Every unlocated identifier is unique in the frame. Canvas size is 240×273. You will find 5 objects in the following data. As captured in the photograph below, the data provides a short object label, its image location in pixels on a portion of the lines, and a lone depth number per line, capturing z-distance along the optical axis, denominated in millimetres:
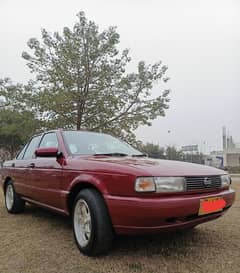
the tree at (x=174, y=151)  55634
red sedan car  2920
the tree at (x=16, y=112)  14062
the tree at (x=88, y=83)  13273
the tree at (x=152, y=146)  53878
